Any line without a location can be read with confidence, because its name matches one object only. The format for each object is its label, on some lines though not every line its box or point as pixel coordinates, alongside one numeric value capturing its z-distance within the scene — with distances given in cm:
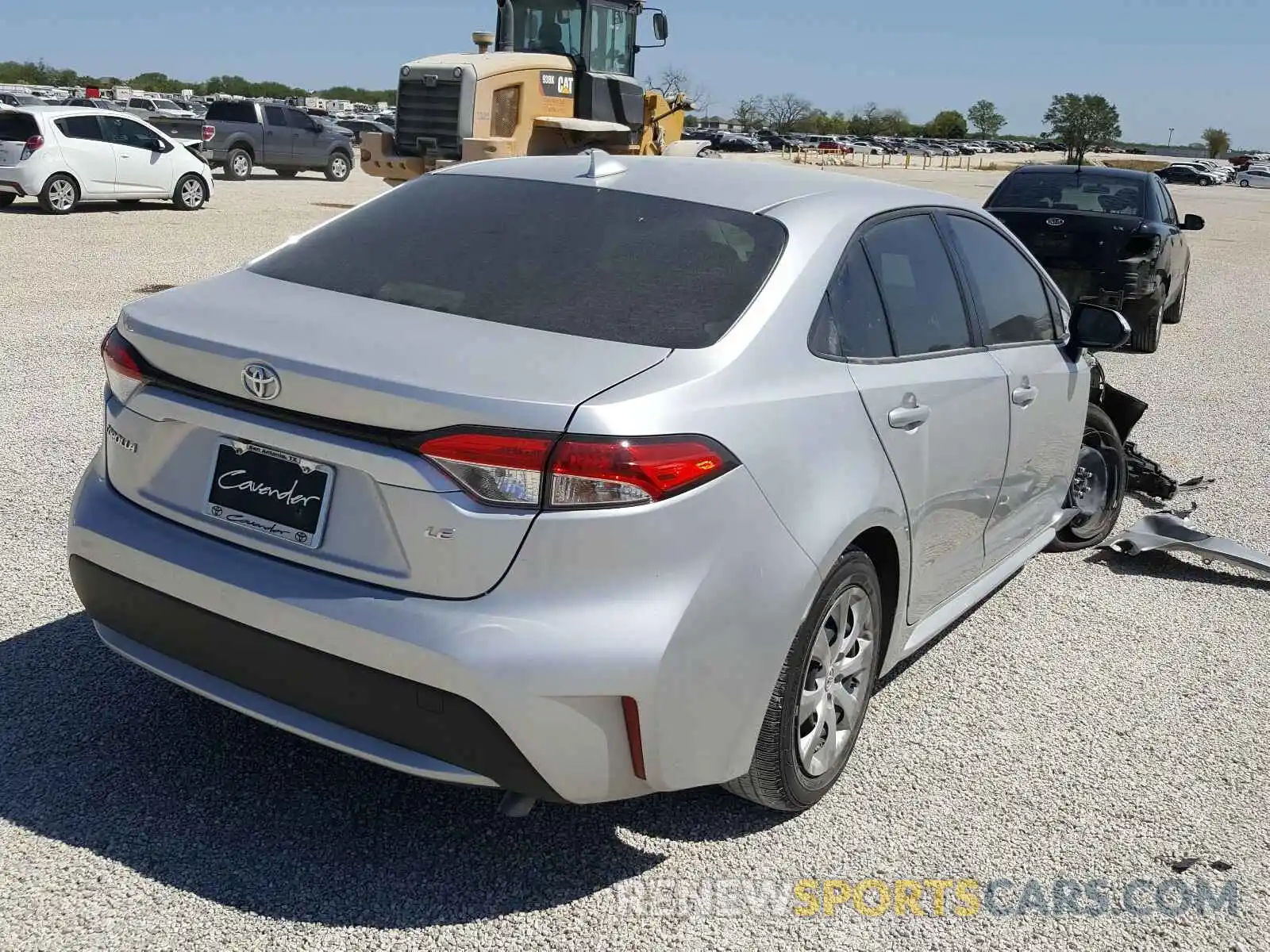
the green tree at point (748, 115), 14412
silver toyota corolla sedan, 265
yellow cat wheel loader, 1772
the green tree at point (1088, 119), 12750
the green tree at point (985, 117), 17488
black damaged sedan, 1129
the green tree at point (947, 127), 16625
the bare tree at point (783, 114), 14662
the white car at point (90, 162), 1866
